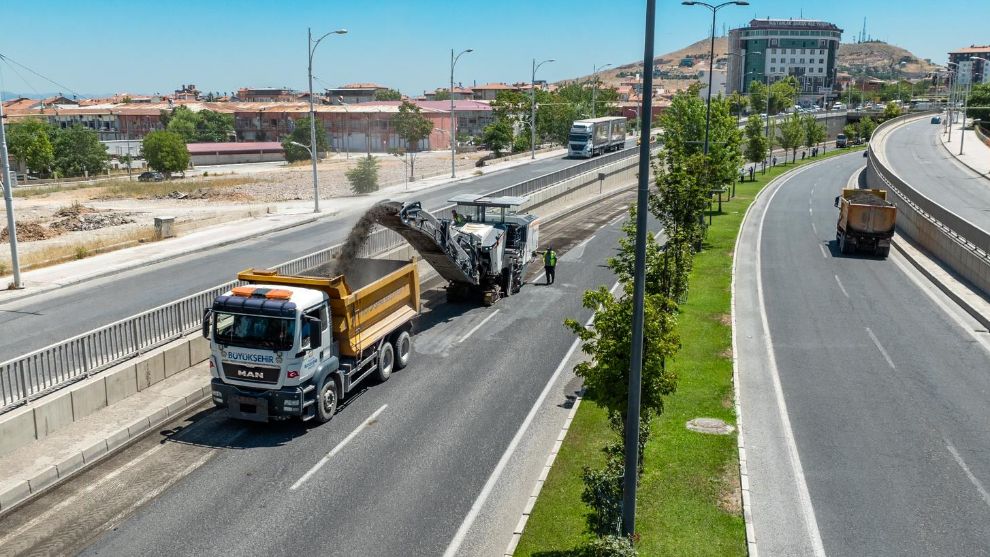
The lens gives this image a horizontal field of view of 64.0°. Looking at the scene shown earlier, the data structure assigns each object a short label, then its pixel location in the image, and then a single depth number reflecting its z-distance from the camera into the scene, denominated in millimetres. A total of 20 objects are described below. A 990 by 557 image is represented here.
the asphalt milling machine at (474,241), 22578
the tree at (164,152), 91125
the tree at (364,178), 61534
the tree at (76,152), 102875
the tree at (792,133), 82125
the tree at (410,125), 114812
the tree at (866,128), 122188
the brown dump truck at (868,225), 34969
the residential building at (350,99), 190462
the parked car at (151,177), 92312
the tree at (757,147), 67250
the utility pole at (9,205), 27875
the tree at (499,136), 99062
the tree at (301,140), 113000
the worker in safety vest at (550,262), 30656
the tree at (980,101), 103138
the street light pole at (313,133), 46031
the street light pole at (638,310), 10062
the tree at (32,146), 98062
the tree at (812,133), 91688
